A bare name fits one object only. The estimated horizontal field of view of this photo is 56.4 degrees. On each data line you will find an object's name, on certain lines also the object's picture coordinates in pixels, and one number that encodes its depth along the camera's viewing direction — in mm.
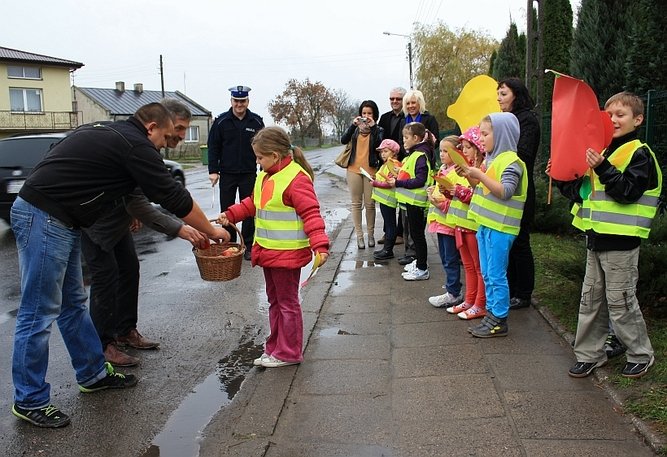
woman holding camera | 8070
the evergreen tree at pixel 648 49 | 7715
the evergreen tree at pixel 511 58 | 20141
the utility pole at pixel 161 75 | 50391
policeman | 7969
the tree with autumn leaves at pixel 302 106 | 80500
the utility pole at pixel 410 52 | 36569
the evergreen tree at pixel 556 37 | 15023
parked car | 10047
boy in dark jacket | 3617
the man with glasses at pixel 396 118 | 7969
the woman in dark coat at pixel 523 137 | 5223
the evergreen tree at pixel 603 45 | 8727
